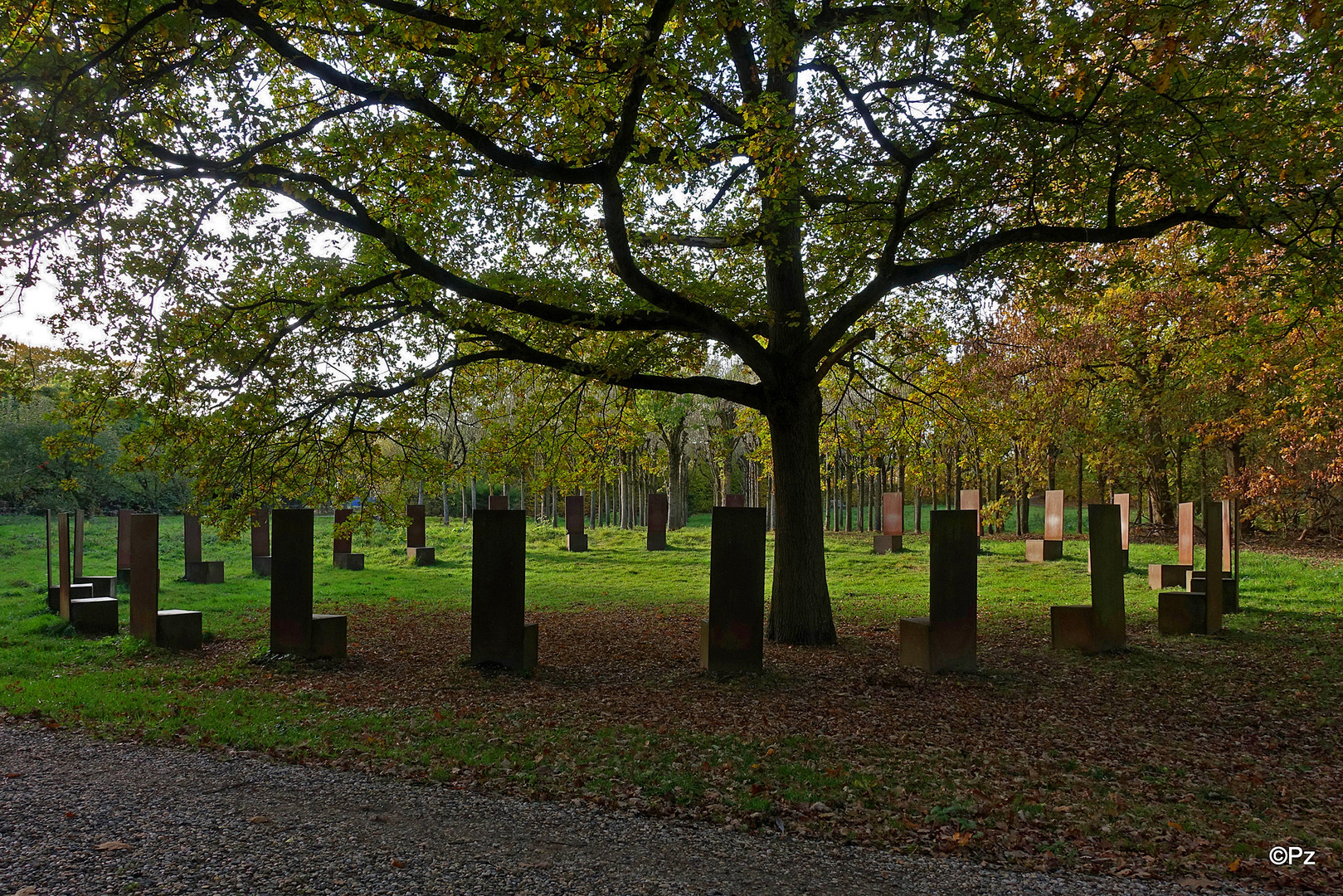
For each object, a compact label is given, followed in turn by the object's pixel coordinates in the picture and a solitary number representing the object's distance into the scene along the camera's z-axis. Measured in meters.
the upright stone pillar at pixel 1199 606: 10.84
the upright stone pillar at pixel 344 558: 21.19
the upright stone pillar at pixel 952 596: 8.84
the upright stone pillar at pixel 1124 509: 18.00
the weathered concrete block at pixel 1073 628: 9.89
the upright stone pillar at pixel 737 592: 8.73
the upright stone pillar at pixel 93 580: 12.59
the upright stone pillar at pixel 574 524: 24.70
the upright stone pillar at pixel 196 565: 17.61
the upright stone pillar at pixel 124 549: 15.71
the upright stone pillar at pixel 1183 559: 13.97
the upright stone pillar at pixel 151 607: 10.14
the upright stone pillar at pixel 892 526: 23.14
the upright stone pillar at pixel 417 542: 22.66
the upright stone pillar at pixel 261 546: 19.00
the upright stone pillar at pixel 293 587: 9.29
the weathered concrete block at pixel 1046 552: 20.38
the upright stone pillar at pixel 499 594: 8.99
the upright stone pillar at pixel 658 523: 25.02
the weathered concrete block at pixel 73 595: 11.69
